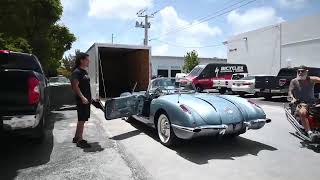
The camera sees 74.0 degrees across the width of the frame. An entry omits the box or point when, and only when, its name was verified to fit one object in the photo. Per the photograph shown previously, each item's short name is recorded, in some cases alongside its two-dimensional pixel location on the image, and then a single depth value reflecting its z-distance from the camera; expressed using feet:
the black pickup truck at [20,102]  10.87
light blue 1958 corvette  11.90
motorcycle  12.81
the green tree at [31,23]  23.85
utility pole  93.44
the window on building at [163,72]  111.09
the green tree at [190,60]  102.03
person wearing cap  14.19
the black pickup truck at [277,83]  33.07
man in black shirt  13.55
